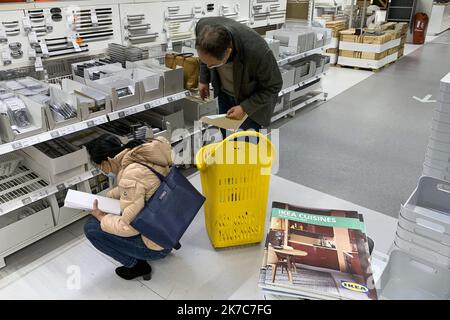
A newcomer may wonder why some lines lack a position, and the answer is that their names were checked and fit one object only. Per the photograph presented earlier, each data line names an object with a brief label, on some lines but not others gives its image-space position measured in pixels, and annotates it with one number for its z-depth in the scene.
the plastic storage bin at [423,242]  1.54
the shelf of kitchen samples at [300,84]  4.67
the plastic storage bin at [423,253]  1.55
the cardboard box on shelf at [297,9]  6.02
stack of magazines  1.15
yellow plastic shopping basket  2.26
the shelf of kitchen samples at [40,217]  2.41
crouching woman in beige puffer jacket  1.96
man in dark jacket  2.28
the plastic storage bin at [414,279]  1.54
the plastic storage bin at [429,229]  1.52
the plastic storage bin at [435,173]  2.31
